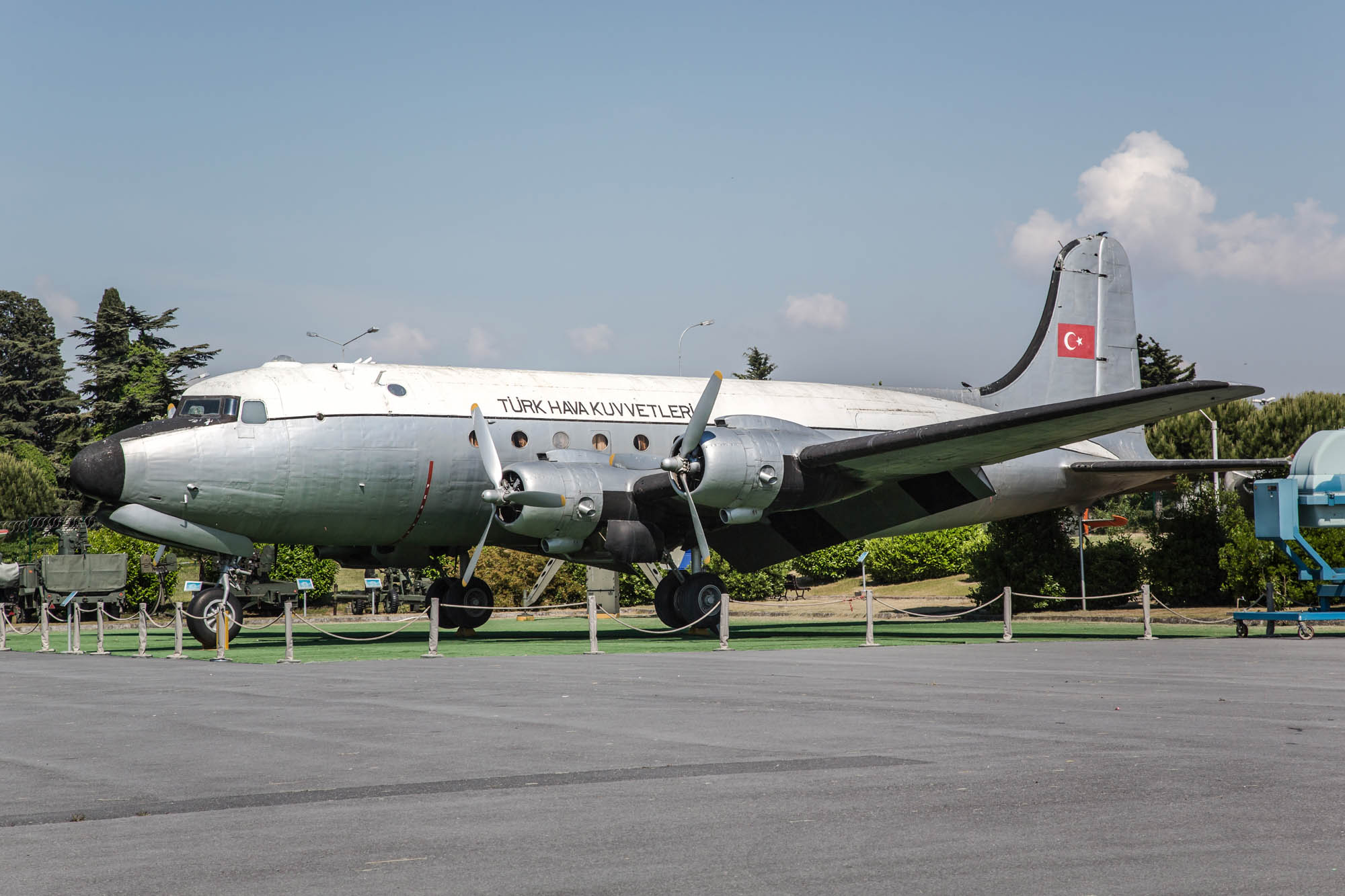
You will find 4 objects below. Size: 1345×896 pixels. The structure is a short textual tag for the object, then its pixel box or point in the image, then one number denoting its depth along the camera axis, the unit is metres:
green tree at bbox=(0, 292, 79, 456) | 80.69
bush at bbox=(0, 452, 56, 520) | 62.69
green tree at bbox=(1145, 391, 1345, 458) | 44.09
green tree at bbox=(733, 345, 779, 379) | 81.25
